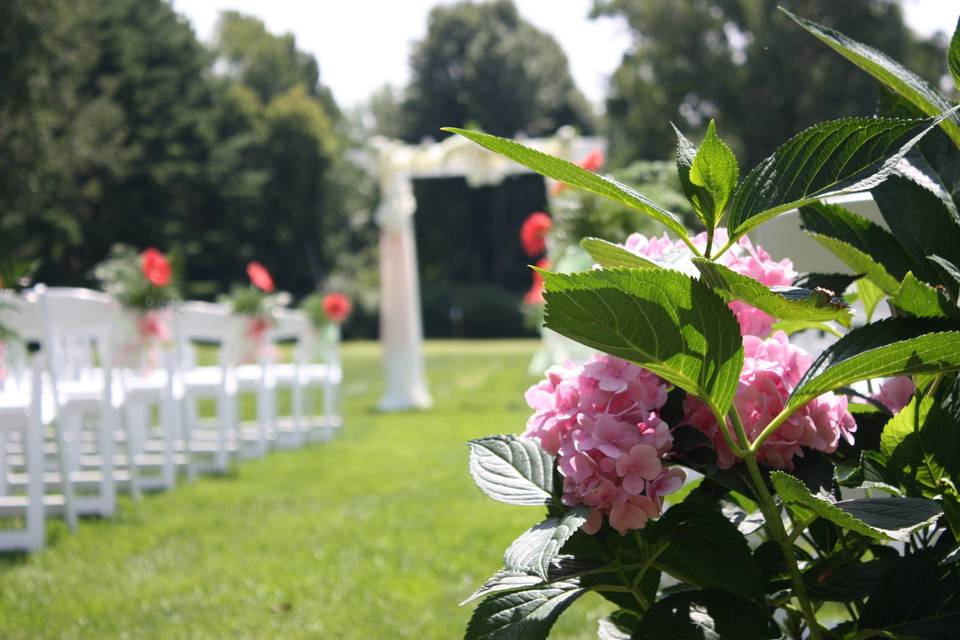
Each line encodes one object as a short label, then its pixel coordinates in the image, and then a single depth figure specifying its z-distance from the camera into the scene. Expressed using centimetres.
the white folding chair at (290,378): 728
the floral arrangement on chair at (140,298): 540
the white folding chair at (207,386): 605
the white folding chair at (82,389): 450
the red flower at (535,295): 444
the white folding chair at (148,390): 536
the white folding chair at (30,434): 381
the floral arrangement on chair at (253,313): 662
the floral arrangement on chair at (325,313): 807
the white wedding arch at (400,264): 1010
